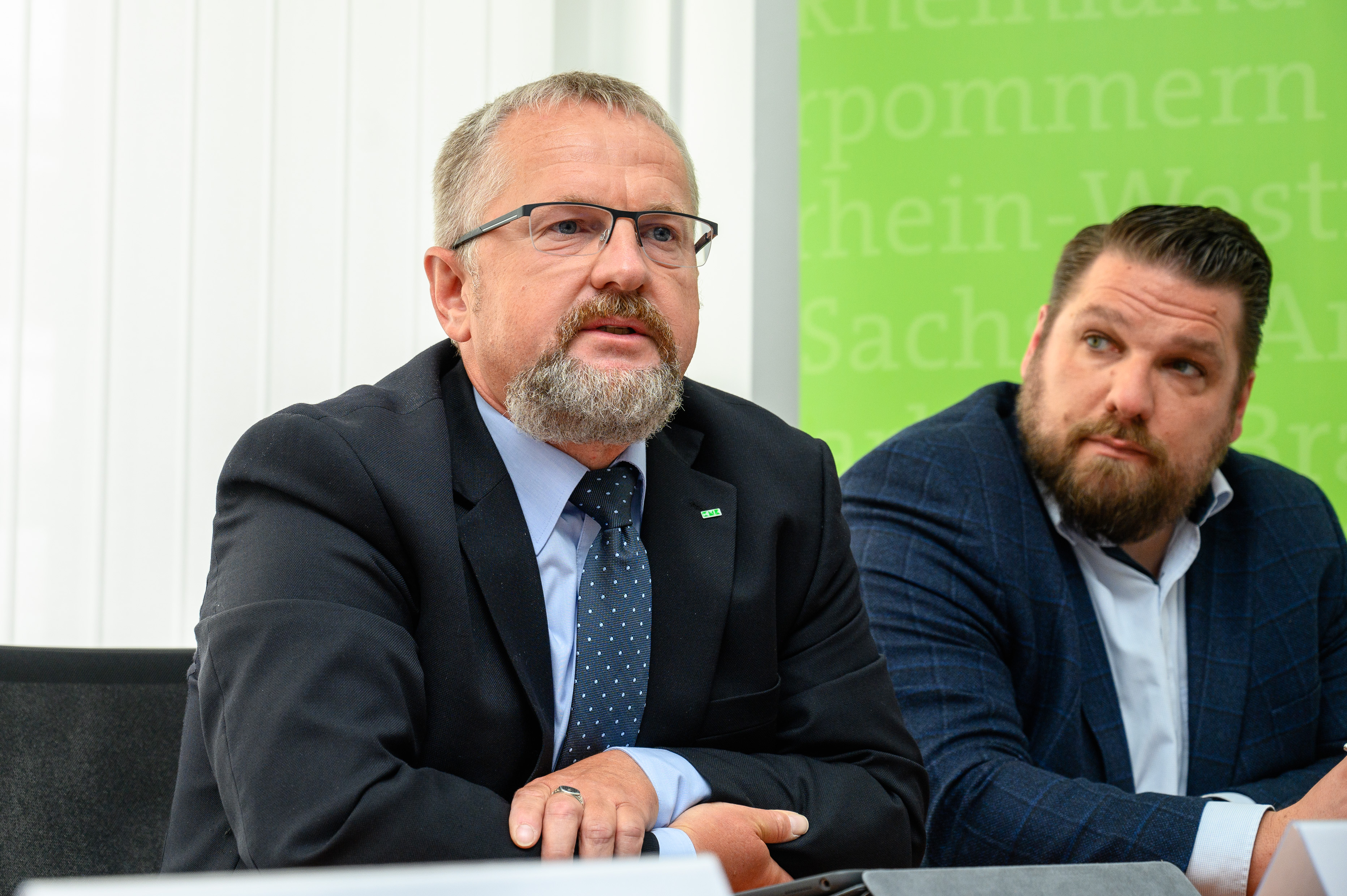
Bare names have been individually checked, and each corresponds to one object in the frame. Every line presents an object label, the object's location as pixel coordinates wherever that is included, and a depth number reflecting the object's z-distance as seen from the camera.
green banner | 3.88
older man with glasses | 3.13
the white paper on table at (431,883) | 1.78
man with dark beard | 3.49
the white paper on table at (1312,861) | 2.19
